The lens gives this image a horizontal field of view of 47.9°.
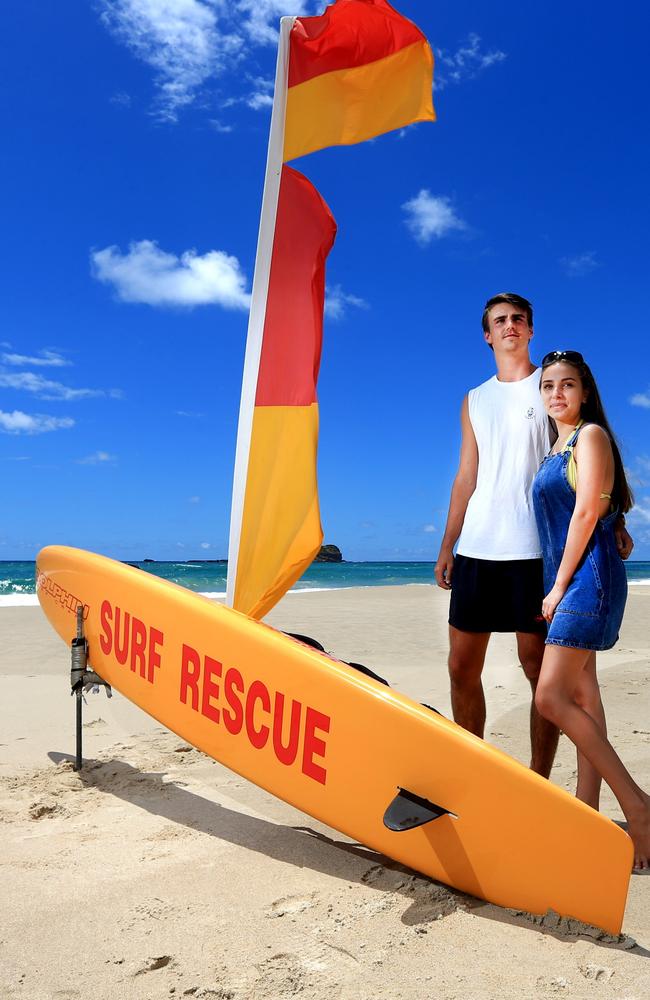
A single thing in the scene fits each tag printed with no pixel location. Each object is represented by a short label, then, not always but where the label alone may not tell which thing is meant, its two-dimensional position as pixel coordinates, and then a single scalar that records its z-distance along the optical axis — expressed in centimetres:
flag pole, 260
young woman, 191
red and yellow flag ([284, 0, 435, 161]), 267
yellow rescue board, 169
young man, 231
